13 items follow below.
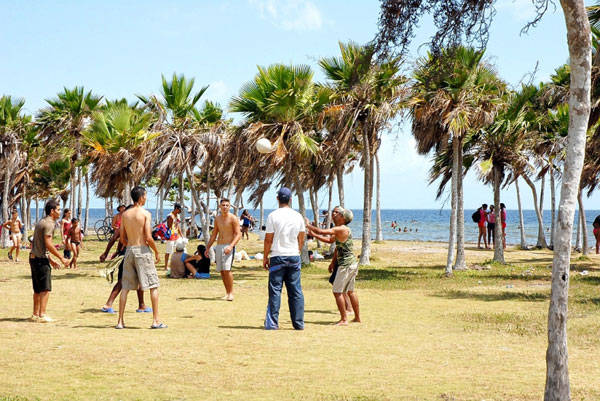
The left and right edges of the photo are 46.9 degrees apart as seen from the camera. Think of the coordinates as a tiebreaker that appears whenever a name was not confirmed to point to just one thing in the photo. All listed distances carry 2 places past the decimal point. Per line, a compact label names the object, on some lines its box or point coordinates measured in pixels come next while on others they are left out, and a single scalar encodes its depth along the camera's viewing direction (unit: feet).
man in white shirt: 32.60
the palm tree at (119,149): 73.26
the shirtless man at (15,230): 74.13
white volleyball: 58.54
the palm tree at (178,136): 76.48
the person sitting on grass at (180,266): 58.39
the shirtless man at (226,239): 42.24
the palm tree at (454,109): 58.54
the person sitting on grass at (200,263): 59.11
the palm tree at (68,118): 116.78
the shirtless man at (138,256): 31.96
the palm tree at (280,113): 63.10
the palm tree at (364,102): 61.72
